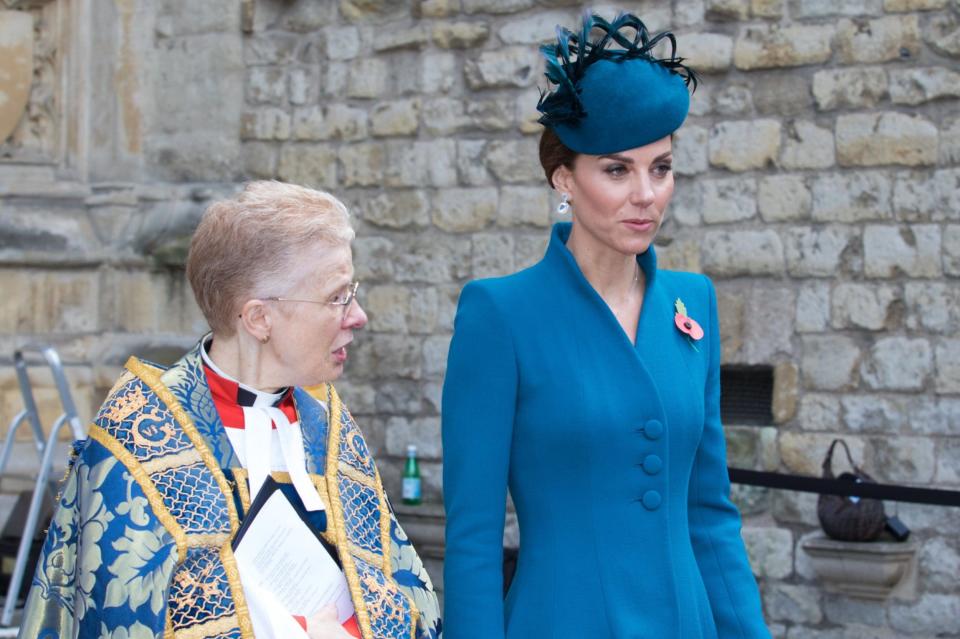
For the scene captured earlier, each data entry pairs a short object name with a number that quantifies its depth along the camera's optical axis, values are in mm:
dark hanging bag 5250
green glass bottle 6324
